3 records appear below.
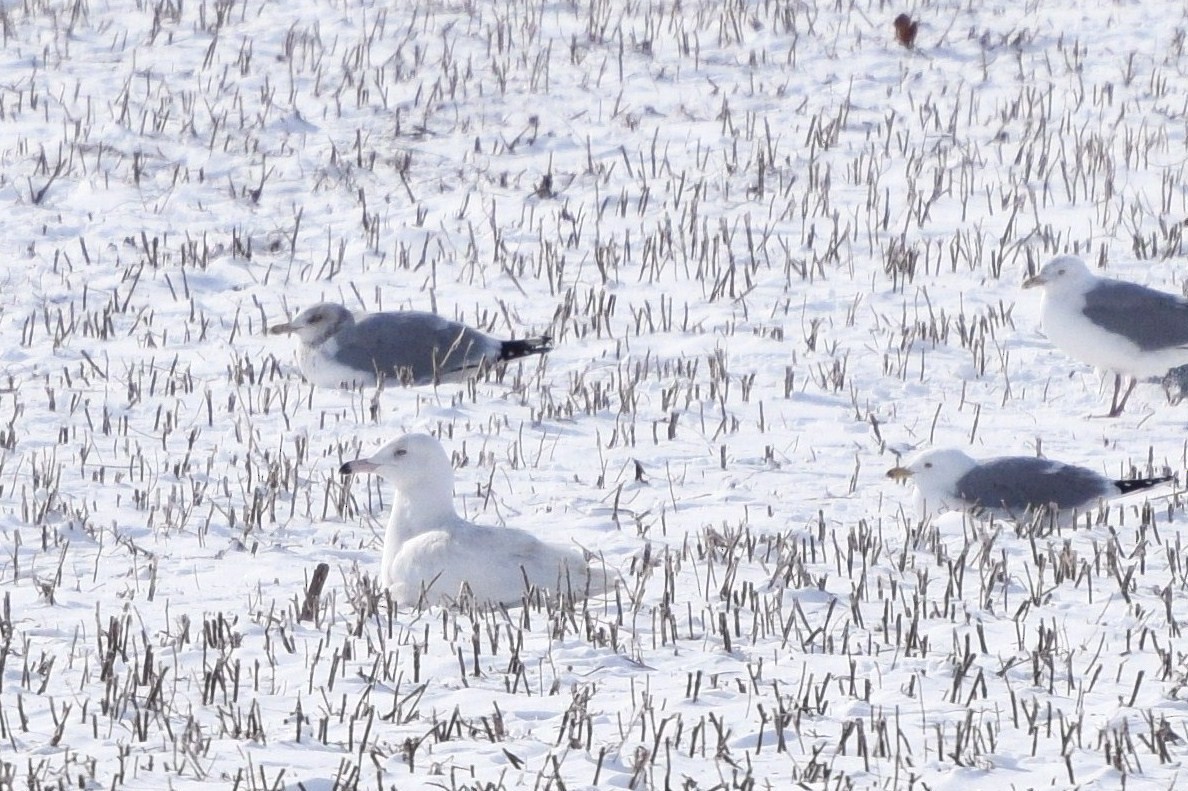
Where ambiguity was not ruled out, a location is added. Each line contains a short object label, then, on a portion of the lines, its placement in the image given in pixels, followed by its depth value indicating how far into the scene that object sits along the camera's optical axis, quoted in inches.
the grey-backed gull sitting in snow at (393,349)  818.2
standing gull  791.1
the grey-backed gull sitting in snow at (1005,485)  629.0
